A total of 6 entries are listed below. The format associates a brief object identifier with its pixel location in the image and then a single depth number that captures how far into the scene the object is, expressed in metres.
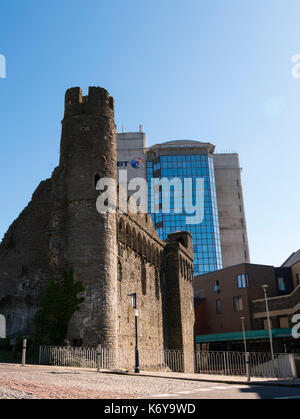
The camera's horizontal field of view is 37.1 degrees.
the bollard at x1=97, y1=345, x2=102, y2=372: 18.05
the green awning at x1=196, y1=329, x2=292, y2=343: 49.12
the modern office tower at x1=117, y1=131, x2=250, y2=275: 99.25
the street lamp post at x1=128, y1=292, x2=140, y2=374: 19.10
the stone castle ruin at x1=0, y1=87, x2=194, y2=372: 23.06
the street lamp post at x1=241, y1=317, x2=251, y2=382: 17.72
